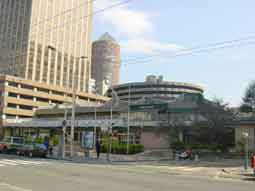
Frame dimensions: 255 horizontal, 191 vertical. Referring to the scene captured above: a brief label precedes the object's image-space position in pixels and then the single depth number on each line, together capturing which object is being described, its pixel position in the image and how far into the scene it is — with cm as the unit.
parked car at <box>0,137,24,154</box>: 3679
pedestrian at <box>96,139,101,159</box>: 3412
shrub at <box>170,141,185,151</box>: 4390
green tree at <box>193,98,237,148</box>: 4275
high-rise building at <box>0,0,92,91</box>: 10375
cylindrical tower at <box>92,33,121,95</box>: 9262
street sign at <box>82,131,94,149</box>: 3594
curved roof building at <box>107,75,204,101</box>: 12248
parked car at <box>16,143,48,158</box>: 3316
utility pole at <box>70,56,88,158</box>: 3340
